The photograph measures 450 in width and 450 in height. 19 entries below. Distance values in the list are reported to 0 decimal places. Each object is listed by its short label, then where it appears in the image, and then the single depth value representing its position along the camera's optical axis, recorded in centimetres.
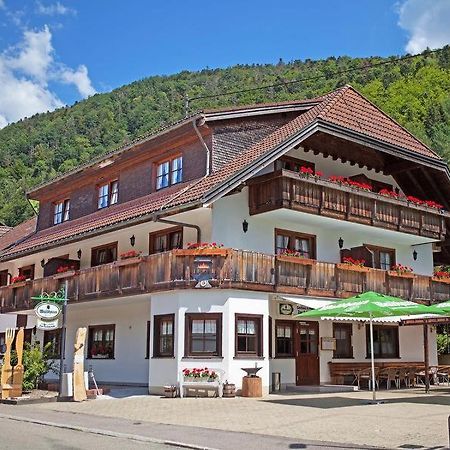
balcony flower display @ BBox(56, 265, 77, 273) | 2653
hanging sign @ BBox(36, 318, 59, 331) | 1947
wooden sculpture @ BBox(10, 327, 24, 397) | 1912
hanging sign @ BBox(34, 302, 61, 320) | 1947
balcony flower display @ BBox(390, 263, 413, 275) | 2421
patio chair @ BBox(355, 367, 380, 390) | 2282
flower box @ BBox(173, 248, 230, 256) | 1947
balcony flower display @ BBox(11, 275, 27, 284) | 2885
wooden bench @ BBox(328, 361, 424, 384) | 2319
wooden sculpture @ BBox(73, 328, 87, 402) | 1875
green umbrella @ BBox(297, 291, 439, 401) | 1644
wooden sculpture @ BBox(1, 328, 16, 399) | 1900
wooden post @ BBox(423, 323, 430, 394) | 2077
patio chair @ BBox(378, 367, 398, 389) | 2291
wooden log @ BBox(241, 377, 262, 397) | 1908
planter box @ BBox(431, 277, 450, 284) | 2610
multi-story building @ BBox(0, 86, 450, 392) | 1998
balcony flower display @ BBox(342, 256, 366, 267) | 2305
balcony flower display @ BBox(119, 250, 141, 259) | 2275
